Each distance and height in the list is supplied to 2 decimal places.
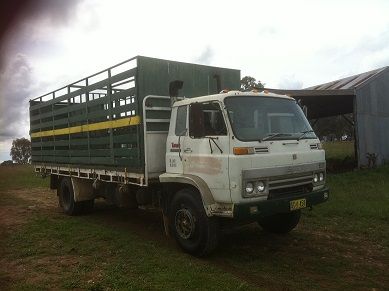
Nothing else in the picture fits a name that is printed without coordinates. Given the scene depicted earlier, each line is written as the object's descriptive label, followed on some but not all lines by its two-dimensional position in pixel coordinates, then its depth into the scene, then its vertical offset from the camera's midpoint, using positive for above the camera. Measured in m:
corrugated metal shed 16.12 +1.84
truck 5.80 -0.01
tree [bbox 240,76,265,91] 41.61 +7.23
